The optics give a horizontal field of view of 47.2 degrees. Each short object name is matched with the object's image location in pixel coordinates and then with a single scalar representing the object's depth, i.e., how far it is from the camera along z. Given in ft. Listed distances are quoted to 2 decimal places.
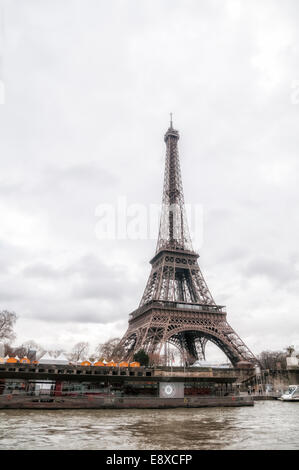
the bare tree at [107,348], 290.56
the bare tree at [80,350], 350.48
